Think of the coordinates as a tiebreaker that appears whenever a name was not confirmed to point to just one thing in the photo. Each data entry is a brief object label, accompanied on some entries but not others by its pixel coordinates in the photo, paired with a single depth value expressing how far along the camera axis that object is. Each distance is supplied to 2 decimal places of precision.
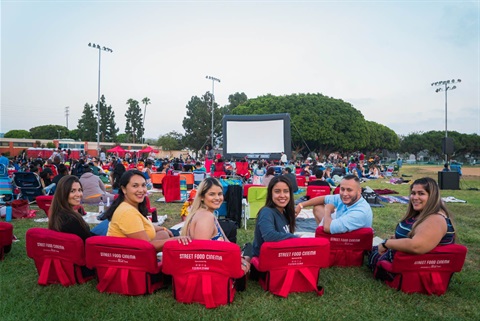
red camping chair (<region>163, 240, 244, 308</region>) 2.94
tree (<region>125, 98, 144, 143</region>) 68.25
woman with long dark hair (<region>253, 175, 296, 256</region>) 3.29
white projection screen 24.72
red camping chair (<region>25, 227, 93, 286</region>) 3.37
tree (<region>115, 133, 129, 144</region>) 85.35
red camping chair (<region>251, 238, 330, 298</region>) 3.18
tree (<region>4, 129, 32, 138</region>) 77.76
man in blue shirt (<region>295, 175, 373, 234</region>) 3.94
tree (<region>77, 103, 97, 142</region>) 61.97
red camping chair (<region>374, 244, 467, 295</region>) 3.23
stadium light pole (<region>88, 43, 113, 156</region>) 30.80
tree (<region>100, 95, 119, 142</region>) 64.12
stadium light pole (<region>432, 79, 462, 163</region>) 34.25
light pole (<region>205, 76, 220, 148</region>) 38.48
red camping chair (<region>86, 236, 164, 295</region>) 3.09
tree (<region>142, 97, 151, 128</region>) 78.56
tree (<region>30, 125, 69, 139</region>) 81.75
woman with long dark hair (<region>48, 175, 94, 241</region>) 3.44
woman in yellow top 3.17
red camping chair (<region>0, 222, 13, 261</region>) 4.36
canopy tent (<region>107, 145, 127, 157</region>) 32.06
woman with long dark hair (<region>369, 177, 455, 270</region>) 3.14
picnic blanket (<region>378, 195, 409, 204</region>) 10.64
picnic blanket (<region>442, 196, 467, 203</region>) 10.55
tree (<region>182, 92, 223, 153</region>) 58.81
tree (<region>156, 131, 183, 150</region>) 64.62
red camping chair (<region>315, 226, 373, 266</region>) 4.06
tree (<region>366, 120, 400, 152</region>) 50.97
